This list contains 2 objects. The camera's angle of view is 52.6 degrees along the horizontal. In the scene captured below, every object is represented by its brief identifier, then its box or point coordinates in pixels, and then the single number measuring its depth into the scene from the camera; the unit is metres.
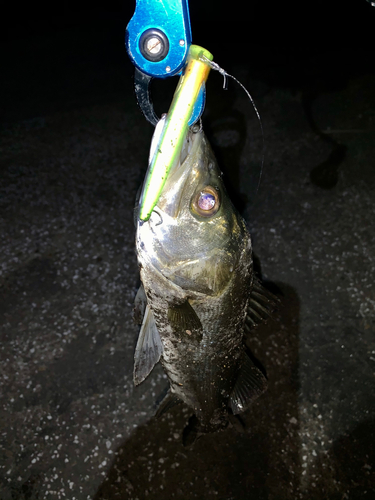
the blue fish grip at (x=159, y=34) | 0.24
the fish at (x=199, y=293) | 0.29
